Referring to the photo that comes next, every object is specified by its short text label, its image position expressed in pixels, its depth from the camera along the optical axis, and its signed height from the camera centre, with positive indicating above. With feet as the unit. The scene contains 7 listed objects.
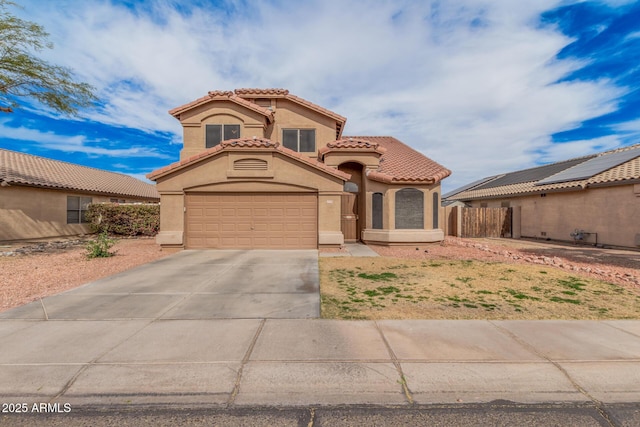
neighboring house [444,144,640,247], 45.96 +3.74
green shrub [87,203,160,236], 61.05 -0.39
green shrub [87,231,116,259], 36.29 -3.93
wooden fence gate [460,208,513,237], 65.51 -0.60
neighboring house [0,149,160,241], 54.19 +4.60
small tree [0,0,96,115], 46.34 +24.00
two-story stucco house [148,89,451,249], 43.37 +4.27
